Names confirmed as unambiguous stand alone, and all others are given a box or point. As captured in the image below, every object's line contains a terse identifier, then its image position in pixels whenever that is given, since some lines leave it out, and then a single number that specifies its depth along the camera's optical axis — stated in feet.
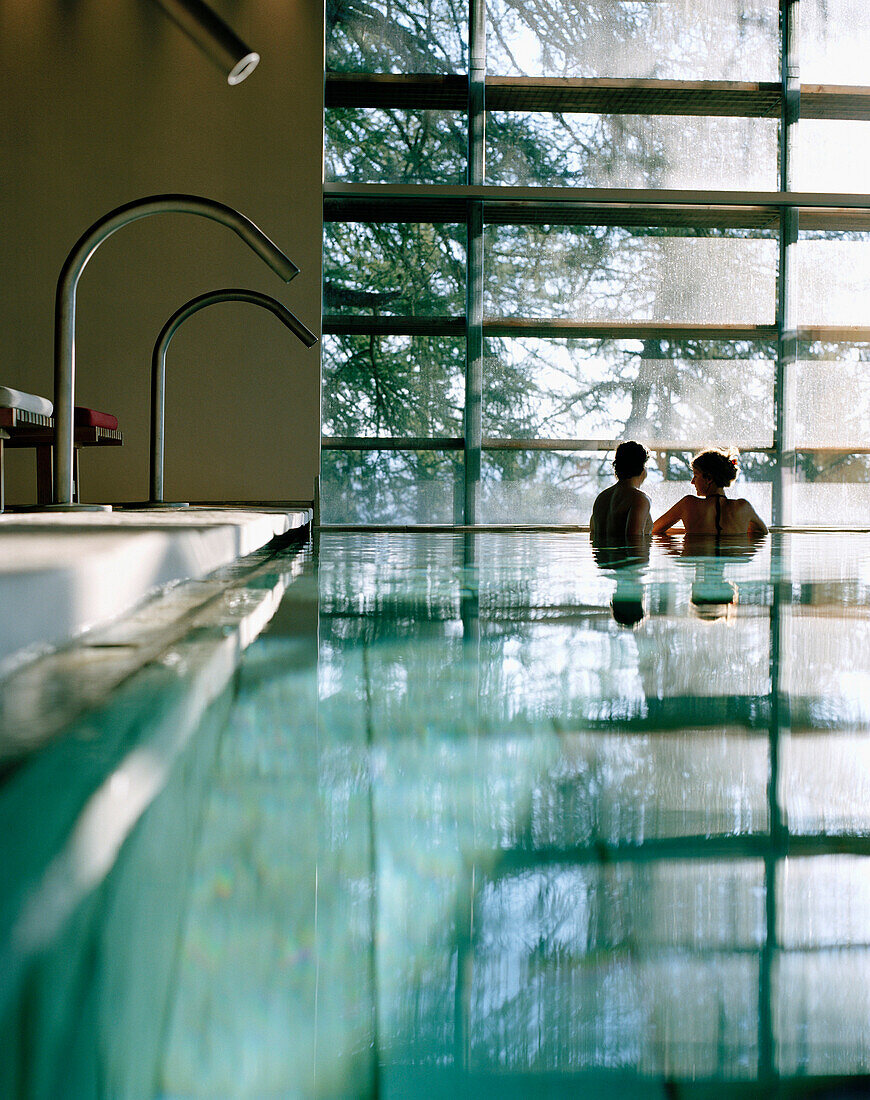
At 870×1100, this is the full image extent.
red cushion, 13.99
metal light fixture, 5.34
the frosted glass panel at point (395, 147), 21.89
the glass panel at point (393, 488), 22.26
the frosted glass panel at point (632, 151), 22.35
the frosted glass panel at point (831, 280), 23.06
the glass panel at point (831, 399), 23.03
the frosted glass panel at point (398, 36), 21.86
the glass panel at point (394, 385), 22.08
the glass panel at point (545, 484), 22.54
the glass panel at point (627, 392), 22.52
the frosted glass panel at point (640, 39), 22.39
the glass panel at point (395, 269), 22.02
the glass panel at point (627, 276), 22.50
